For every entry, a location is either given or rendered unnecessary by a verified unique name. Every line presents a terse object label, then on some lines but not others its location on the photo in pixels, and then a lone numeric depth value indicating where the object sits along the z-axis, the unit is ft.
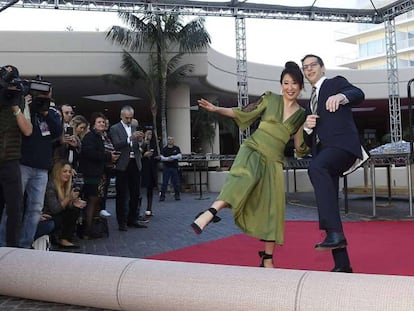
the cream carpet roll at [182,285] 8.24
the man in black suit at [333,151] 11.33
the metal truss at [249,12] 47.60
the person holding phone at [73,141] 18.61
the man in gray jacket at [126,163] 22.42
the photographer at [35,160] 15.02
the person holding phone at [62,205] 17.25
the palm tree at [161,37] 52.39
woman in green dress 12.37
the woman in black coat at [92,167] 20.52
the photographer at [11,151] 14.03
